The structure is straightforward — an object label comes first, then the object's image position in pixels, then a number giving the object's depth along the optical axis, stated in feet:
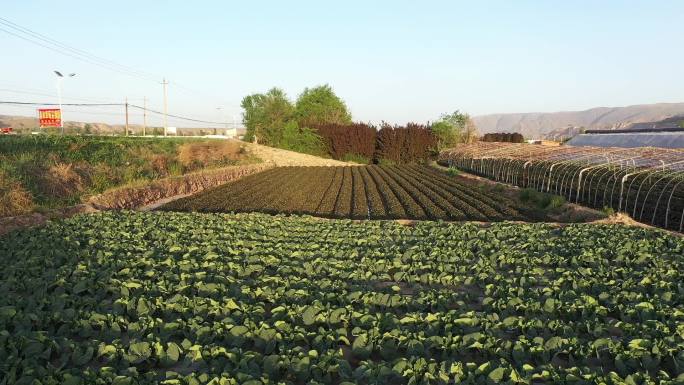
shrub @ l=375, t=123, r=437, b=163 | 133.90
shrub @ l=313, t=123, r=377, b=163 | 137.69
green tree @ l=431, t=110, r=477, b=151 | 134.62
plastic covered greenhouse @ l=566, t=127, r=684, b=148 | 83.20
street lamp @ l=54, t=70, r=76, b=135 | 137.12
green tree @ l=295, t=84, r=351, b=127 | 206.82
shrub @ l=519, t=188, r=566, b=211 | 46.62
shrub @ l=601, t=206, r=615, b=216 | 38.92
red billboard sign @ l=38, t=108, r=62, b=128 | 153.17
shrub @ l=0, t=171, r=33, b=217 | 37.47
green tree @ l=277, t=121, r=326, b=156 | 143.02
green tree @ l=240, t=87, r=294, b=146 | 167.02
